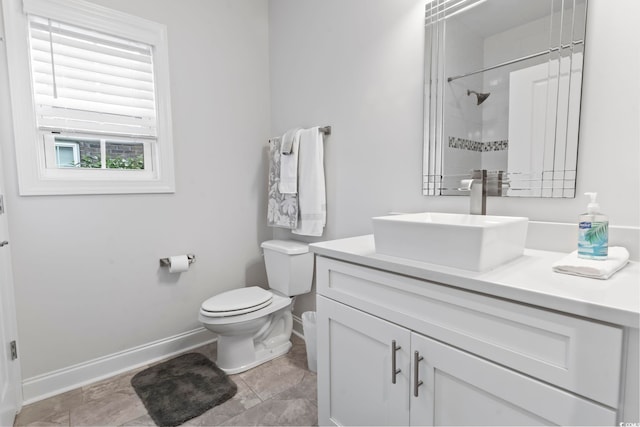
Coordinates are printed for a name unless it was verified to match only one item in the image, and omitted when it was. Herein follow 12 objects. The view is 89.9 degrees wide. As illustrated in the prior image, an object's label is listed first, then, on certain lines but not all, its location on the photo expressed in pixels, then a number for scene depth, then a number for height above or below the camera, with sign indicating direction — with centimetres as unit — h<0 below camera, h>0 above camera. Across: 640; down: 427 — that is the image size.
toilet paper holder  204 -51
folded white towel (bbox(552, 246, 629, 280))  79 -22
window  161 +47
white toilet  180 -75
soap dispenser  88 -15
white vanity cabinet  66 -47
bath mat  155 -111
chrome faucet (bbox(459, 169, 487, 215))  124 -5
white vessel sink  86 -18
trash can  187 -94
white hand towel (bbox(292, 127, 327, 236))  197 -1
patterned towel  210 -14
